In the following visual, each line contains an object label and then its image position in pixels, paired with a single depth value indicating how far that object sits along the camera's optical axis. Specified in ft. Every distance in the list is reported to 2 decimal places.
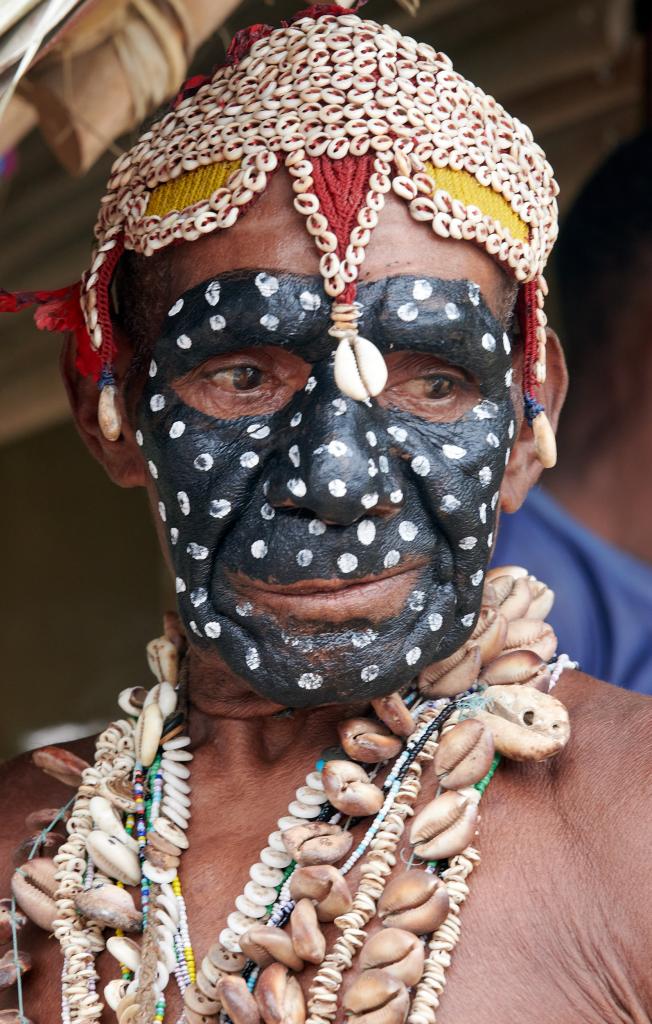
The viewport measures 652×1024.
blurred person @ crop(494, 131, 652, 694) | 6.92
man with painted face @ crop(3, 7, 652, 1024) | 5.38
